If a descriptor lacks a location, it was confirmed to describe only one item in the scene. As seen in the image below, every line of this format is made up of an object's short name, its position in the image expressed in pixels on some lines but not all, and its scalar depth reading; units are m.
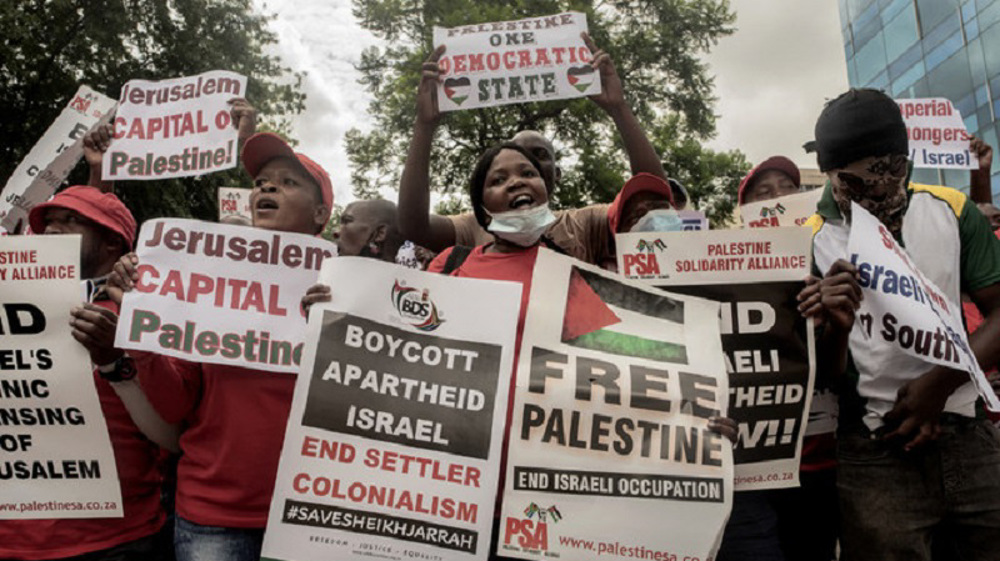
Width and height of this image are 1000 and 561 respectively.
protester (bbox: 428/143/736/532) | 2.46
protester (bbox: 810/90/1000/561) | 2.18
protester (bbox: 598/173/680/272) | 3.18
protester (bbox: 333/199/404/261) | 3.98
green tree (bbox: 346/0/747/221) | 16.94
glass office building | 20.19
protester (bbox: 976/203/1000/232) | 4.48
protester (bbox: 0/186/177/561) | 2.32
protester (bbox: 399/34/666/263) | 3.26
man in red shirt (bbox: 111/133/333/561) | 2.26
